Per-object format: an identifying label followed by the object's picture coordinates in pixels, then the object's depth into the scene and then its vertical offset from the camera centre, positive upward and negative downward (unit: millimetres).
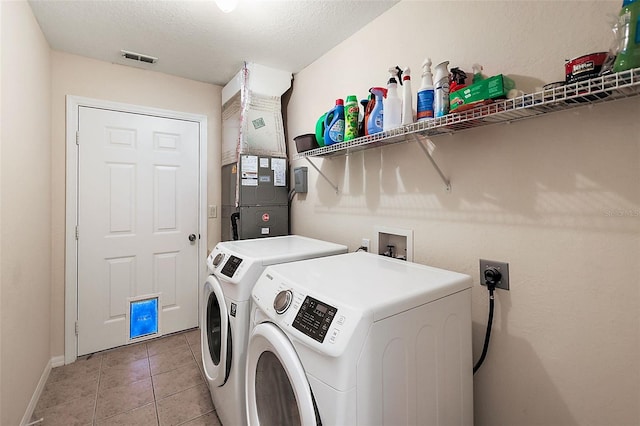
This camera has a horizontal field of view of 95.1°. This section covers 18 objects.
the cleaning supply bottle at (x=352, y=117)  1636 +533
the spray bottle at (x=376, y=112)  1501 +519
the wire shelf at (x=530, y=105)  788 +360
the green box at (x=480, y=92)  1012 +434
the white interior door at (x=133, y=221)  2363 -73
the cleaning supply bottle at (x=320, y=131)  1914 +534
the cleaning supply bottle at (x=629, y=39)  754 +453
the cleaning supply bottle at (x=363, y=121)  1609 +514
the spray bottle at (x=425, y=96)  1273 +512
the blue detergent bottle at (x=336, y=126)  1737 +518
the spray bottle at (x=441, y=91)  1206 +507
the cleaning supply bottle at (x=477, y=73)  1207 +589
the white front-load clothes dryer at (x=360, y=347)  790 -414
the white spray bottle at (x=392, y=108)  1388 +500
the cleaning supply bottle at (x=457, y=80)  1231 +565
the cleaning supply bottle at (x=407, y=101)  1321 +509
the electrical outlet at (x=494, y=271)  1214 -250
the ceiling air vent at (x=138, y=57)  2264 +1238
